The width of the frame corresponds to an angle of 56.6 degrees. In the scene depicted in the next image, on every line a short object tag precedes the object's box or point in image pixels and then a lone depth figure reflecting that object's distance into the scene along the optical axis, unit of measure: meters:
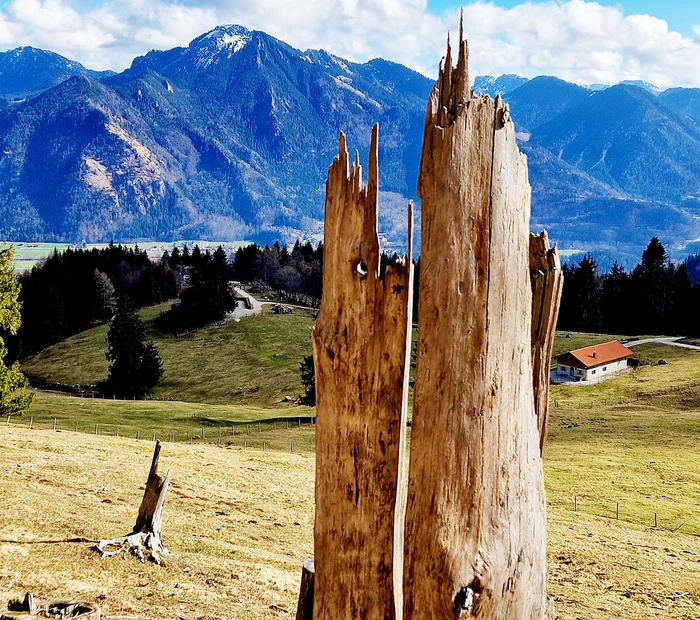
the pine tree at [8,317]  35.84
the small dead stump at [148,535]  18.05
